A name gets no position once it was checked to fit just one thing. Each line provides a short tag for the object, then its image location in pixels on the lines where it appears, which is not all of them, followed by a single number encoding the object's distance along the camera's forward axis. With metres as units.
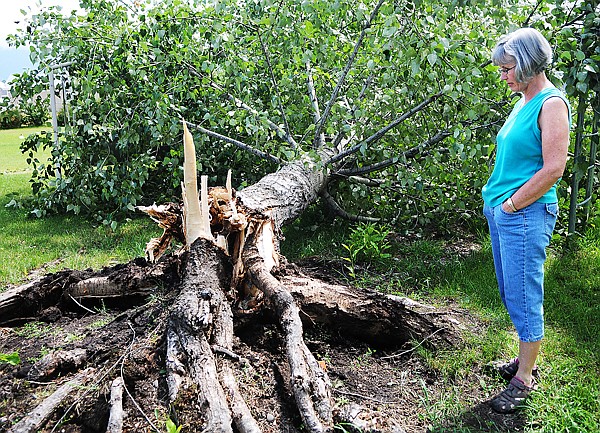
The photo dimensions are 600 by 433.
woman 2.55
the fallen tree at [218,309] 2.35
